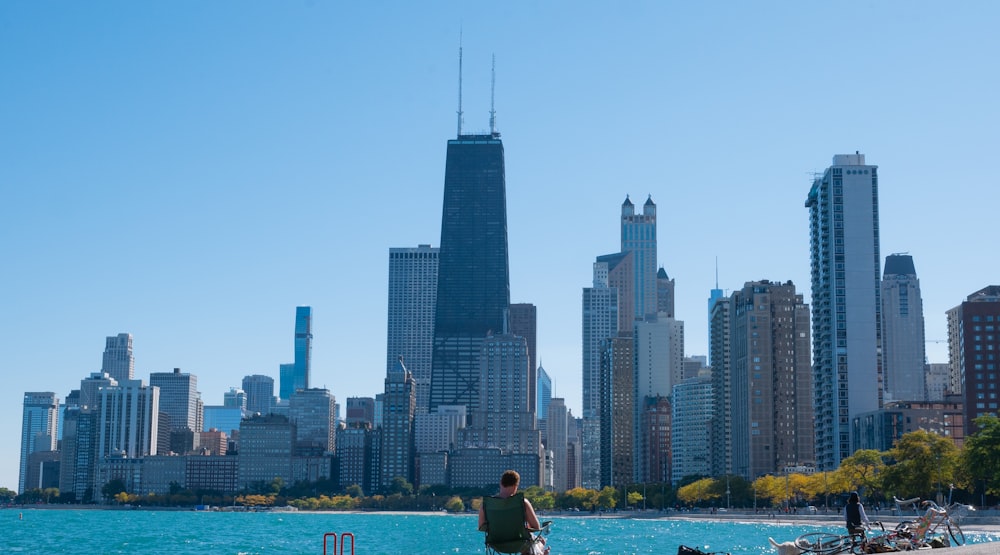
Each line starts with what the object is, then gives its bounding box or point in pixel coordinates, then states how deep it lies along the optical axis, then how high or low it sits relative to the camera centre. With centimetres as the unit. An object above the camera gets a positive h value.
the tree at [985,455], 12925 -12
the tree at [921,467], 14525 -147
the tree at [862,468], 16950 -202
